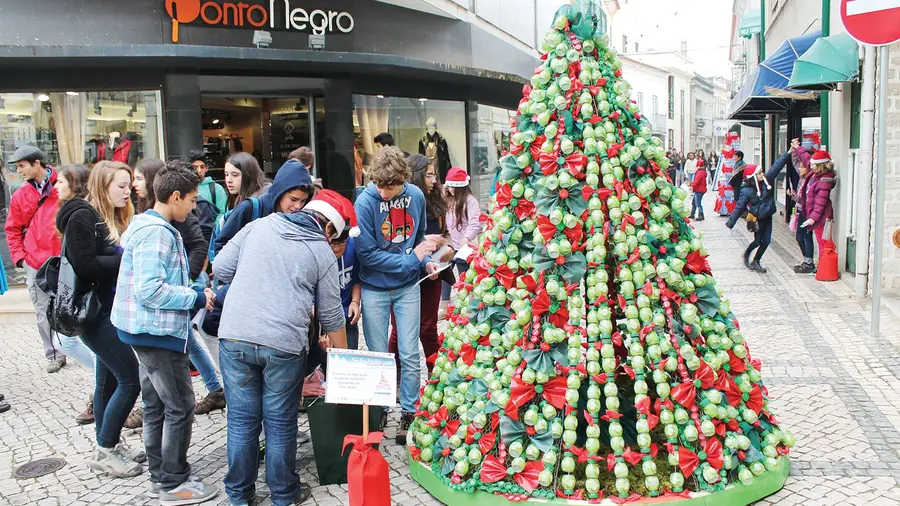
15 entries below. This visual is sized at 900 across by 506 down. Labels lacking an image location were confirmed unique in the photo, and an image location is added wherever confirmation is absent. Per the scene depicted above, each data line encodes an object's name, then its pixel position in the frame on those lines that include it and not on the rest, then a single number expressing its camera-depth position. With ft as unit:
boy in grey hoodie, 12.91
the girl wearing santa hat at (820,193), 34.06
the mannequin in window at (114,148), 35.55
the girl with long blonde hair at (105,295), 15.14
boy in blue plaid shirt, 13.55
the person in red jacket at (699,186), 62.49
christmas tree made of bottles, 12.73
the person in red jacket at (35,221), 22.09
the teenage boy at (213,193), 23.20
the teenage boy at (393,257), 16.15
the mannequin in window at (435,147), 47.67
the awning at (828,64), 30.63
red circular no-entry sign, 21.86
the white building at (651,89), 178.08
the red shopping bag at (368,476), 12.41
